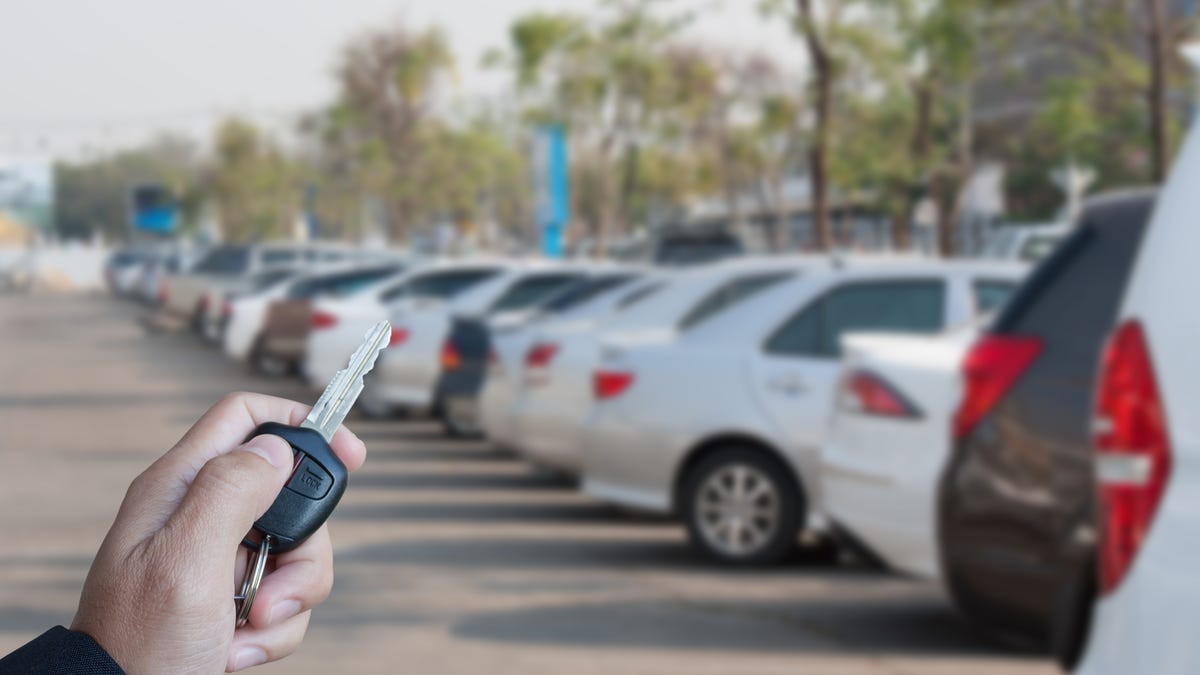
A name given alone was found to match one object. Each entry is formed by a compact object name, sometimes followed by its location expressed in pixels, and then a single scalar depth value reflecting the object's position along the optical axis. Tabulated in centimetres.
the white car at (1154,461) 323
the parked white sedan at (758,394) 1005
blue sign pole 3662
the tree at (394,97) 5447
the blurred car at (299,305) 2422
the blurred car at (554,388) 1253
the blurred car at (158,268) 5981
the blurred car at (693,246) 2900
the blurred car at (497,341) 1430
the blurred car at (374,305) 1989
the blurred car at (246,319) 2712
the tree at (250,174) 8431
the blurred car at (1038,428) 604
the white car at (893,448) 750
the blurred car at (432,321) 1831
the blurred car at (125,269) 7595
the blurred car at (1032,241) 2012
